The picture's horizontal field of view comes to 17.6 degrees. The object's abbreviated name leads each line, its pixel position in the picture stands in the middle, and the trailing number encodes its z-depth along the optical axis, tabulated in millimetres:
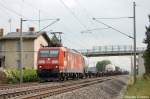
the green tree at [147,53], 55700
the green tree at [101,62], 190212
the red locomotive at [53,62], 43281
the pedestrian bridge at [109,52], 108694
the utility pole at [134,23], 46544
